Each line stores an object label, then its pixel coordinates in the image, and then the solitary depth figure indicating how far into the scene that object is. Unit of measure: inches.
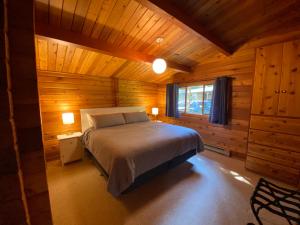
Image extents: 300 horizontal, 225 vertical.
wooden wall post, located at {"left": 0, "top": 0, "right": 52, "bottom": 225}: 21.6
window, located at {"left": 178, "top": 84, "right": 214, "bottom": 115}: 140.1
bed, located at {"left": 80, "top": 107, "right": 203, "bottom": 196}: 63.3
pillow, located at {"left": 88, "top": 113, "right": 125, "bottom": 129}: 114.7
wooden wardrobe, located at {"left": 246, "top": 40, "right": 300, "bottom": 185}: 79.9
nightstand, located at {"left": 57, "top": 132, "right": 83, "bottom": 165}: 101.9
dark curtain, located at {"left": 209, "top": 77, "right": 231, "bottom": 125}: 118.7
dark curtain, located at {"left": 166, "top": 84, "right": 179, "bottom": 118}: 166.7
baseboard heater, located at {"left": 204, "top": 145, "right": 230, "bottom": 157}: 124.4
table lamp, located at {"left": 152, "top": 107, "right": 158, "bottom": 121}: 180.9
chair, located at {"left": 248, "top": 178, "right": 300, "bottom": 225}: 40.4
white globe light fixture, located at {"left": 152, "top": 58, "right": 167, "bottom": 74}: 88.7
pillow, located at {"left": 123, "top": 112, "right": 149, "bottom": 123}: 136.9
